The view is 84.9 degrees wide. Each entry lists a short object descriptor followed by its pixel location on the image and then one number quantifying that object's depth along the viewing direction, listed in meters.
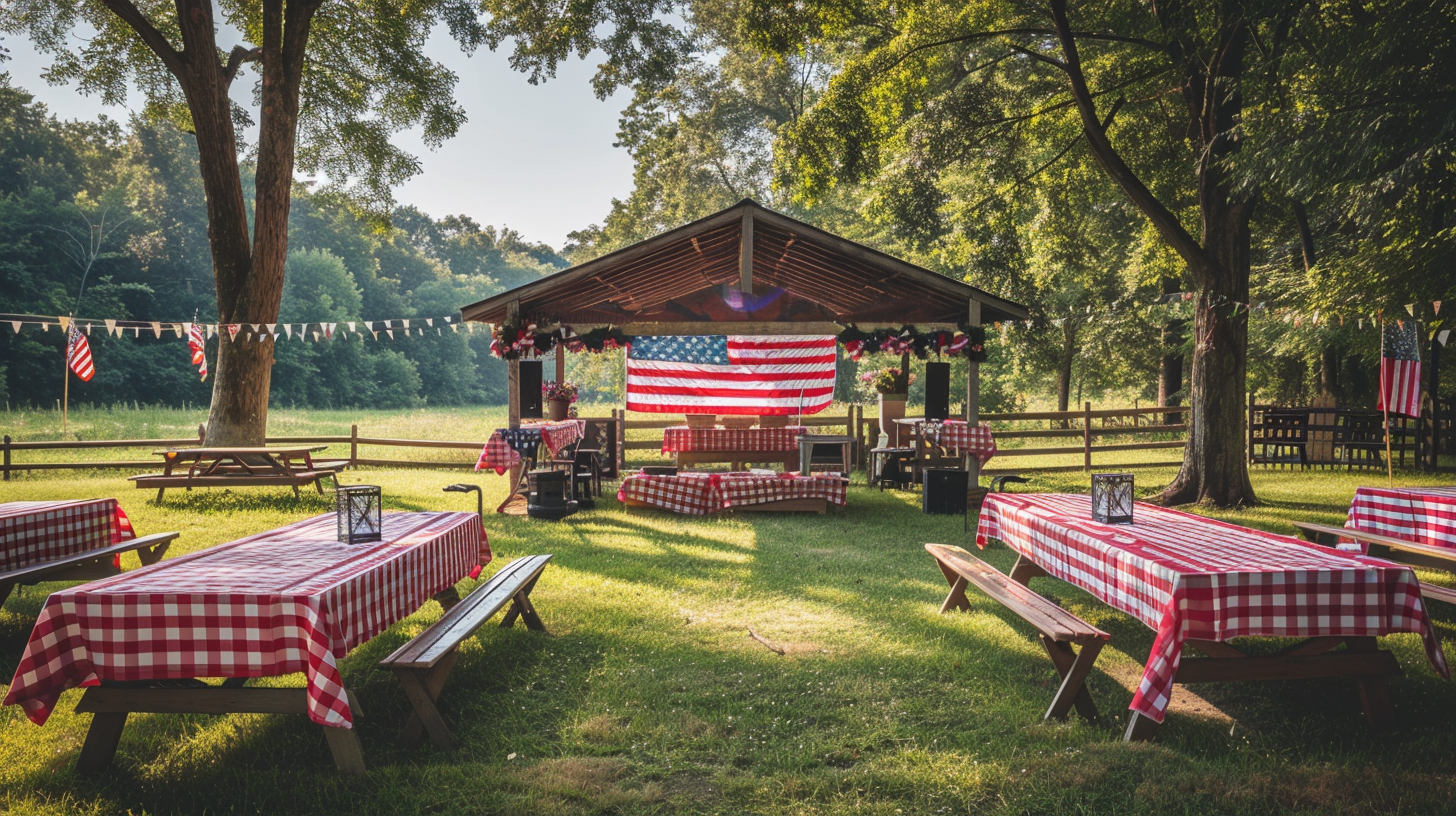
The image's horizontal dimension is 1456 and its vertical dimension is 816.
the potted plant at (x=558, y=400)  11.59
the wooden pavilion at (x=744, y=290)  9.52
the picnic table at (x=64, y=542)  4.76
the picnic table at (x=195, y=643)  2.78
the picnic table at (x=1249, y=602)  3.12
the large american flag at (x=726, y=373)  14.34
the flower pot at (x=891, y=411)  12.30
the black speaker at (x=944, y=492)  9.53
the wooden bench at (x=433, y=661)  3.20
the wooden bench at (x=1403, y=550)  4.34
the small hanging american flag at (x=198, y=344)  12.65
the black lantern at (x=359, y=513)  3.89
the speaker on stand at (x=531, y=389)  10.60
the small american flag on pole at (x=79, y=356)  12.68
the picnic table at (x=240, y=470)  9.78
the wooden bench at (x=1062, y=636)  3.43
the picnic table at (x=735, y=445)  12.88
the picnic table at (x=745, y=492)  9.52
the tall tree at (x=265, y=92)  11.57
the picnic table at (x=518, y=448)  9.69
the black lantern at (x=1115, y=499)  4.39
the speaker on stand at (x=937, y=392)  11.30
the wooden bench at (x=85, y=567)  4.51
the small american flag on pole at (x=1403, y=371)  6.18
